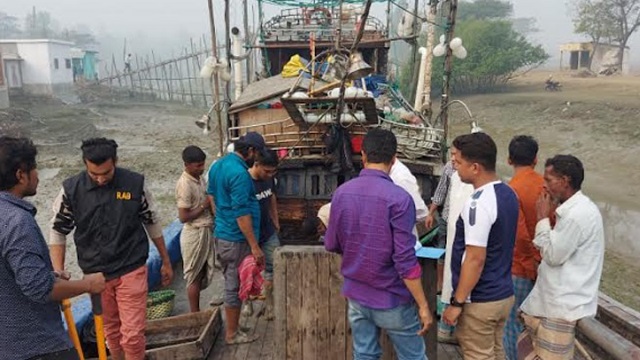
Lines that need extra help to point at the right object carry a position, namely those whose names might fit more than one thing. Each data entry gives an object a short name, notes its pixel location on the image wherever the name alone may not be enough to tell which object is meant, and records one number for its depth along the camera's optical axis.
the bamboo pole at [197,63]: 37.62
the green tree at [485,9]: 48.69
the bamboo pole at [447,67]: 7.18
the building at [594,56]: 36.78
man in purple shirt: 2.64
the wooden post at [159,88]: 41.72
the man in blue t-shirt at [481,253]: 2.64
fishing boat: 5.94
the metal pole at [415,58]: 10.24
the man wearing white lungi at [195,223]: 4.56
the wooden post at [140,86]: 42.21
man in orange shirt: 3.41
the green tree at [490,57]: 31.14
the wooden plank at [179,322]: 4.52
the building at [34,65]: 34.53
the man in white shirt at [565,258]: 2.93
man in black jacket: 3.42
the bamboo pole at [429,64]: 9.14
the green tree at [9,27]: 96.12
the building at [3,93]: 26.91
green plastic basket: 5.04
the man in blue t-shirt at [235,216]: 3.93
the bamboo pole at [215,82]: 7.48
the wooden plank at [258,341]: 4.13
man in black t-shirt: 4.19
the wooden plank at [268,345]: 4.11
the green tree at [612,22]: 37.31
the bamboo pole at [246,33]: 13.89
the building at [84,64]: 42.95
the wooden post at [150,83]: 42.06
